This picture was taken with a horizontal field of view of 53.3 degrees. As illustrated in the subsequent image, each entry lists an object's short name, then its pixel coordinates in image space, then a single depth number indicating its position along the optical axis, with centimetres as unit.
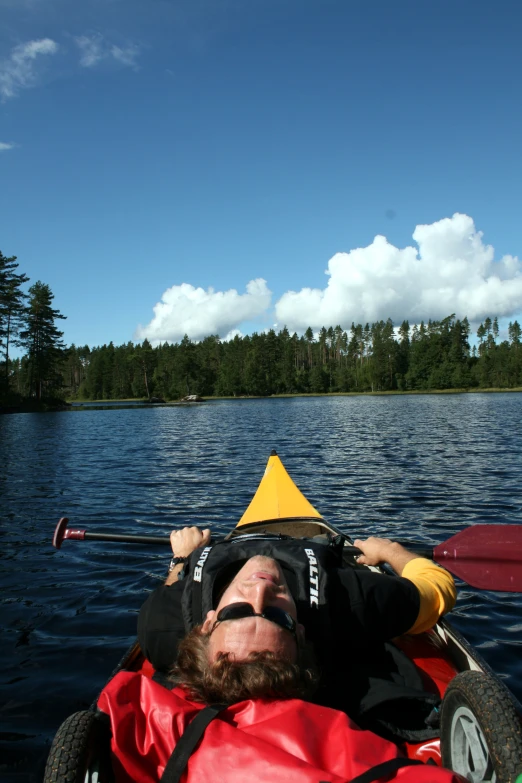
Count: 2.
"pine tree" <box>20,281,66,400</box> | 6281
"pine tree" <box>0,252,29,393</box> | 5444
